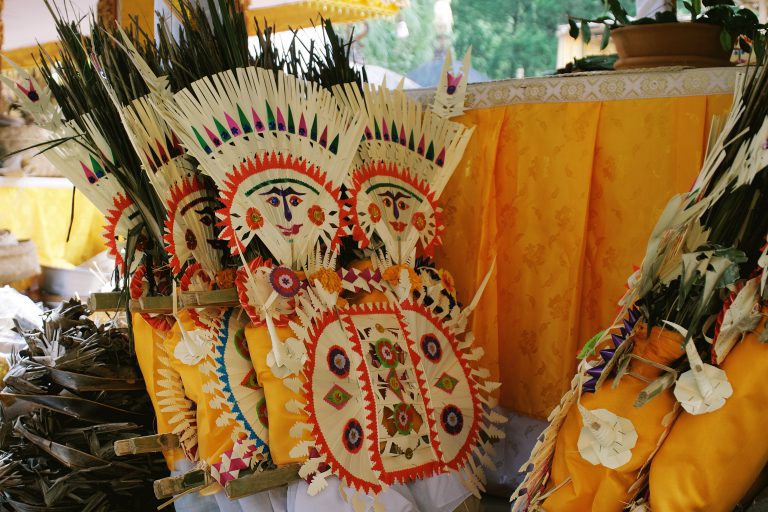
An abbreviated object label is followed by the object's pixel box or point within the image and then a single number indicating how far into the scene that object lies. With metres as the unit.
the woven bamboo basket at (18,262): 3.42
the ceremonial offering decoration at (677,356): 1.18
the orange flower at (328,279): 1.64
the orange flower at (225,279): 1.65
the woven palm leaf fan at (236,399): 1.57
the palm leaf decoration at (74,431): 1.74
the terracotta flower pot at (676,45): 1.83
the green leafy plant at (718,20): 1.79
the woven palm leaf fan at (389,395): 1.57
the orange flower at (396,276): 1.77
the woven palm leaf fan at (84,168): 1.67
